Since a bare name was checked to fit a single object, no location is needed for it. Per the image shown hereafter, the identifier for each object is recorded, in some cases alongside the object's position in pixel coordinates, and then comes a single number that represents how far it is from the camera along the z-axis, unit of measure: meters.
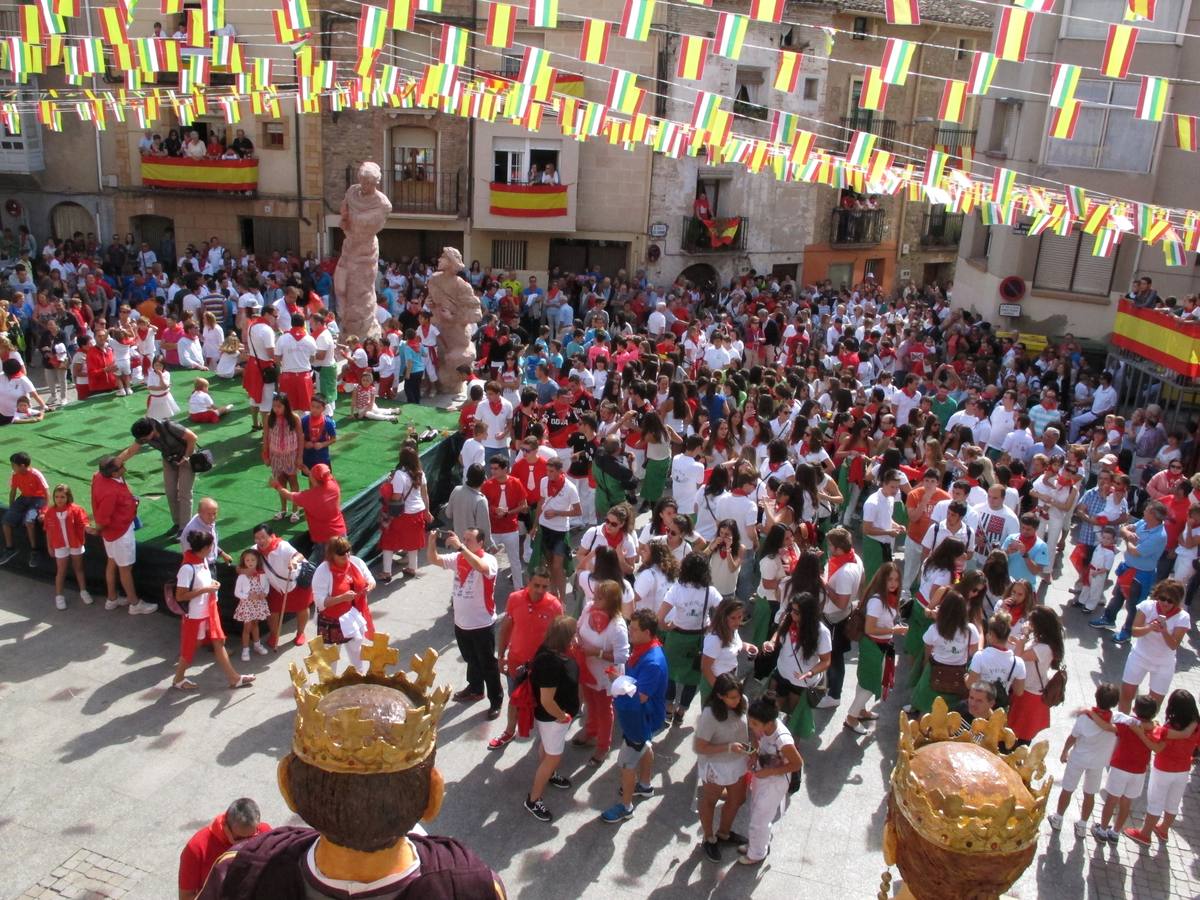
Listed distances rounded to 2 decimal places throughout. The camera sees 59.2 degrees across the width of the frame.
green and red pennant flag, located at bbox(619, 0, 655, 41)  7.58
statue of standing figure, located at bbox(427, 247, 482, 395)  15.02
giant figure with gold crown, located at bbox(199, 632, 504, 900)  2.44
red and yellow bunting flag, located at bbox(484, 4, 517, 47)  8.05
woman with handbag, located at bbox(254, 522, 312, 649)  8.64
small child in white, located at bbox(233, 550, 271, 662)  8.53
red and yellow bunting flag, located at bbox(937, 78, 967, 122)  8.40
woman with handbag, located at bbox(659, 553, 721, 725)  7.50
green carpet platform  9.79
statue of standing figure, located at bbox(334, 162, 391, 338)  14.29
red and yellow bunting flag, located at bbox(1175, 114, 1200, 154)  9.03
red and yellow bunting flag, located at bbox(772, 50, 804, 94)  8.45
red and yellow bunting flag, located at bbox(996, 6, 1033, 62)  7.23
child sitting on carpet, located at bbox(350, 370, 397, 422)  13.38
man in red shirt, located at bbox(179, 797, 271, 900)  4.76
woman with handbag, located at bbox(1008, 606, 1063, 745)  7.07
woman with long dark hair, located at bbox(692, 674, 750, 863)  6.20
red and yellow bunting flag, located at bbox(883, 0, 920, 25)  6.49
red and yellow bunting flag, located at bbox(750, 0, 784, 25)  6.70
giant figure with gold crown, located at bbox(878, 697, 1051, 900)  2.11
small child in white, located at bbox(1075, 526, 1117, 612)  10.11
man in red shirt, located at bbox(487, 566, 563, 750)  7.16
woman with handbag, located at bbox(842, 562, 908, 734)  7.64
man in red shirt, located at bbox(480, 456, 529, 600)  9.47
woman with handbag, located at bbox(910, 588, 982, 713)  7.23
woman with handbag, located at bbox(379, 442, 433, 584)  9.97
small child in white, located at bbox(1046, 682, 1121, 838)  6.60
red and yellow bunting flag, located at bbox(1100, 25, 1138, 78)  7.33
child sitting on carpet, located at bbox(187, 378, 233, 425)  12.57
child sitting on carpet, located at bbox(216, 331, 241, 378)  14.83
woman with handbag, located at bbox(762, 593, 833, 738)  7.09
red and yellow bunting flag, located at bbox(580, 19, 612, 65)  8.45
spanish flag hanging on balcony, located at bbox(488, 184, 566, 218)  25.81
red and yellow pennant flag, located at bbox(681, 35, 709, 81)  8.37
